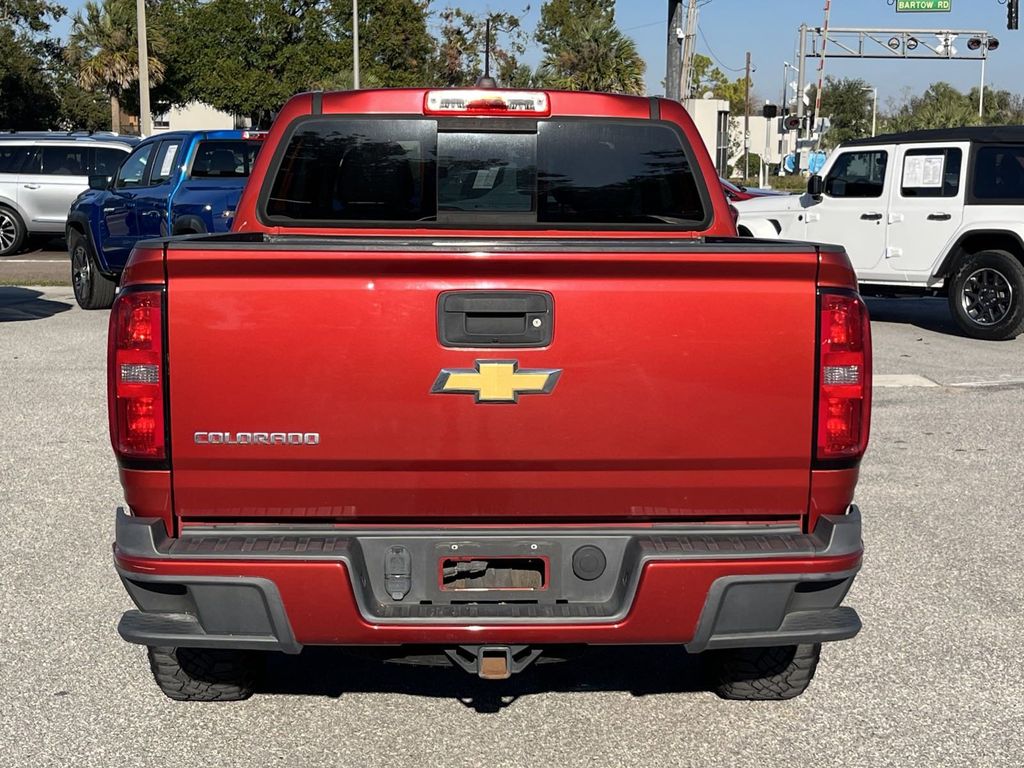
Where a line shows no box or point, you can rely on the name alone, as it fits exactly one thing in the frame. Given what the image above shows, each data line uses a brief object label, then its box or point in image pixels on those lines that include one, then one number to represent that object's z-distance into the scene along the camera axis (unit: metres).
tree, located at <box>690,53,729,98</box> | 108.51
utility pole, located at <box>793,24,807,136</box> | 50.12
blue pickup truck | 13.45
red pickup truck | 3.46
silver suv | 21.98
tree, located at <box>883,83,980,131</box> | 48.22
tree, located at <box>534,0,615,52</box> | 79.75
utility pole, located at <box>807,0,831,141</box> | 46.44
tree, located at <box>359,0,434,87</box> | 67.25
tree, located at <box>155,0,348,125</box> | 63.75
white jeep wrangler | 13.29
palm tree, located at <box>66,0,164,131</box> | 56.97
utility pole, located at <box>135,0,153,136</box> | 30.03
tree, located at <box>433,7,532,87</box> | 78.44
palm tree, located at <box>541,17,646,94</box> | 53.72
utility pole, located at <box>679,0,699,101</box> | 30.04
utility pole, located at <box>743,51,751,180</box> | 70.96
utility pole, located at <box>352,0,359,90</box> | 54.57
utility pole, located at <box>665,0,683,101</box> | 25.70
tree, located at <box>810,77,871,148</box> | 94.62
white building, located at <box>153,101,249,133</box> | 88.94
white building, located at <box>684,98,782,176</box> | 51.72
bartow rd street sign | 52.59
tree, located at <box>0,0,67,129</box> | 64.25
